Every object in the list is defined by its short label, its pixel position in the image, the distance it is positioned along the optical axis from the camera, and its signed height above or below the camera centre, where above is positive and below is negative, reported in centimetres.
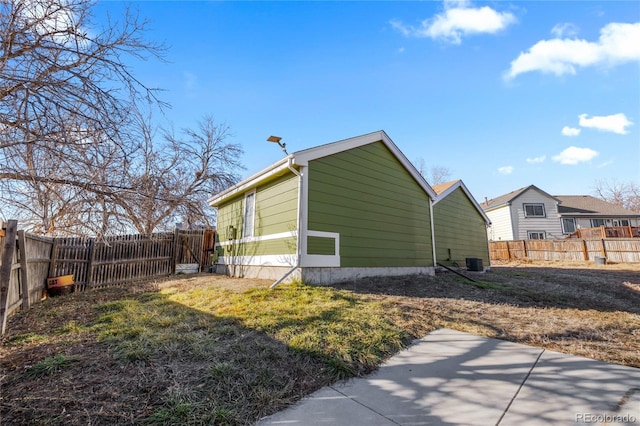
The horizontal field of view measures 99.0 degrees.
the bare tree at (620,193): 3397 +707
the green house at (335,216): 665 +98
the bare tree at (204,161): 1557 +580
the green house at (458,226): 1130 +109
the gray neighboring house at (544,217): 2388 +290
